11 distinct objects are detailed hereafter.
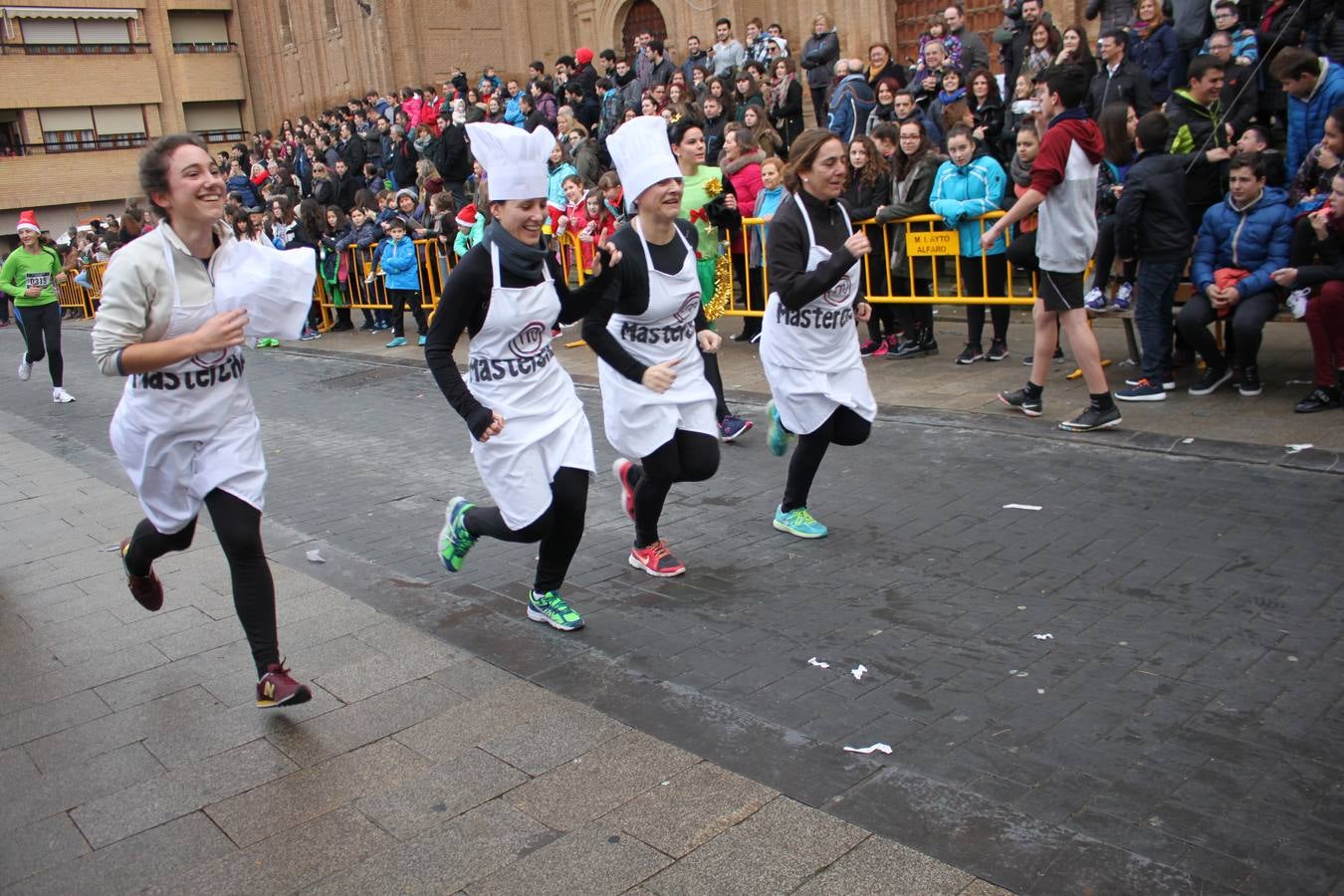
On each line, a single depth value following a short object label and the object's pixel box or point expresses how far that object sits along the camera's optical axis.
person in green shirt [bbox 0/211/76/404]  12.53
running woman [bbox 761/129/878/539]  5.71
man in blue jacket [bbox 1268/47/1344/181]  8.93
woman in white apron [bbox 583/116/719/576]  5.16
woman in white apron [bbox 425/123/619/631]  4.53
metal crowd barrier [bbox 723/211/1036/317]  10.05
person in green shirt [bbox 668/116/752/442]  8.21
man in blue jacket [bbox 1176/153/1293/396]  7.83
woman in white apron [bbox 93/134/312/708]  4.02
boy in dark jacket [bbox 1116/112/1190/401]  7.97
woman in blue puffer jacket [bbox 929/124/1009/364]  9.77
